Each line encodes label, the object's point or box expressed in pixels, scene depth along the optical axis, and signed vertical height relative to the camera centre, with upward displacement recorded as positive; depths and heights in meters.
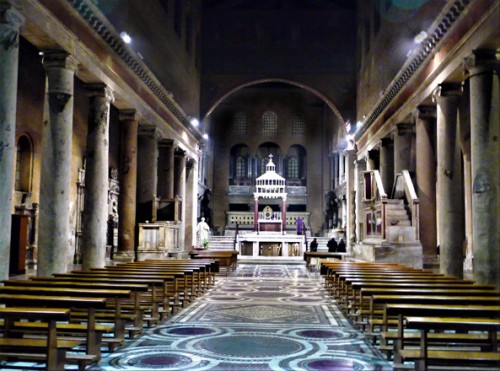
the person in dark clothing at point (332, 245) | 26.16 -0.32
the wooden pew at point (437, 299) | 6.39 -0.70
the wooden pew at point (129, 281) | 8.18 -0.66
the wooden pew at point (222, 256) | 20.69 -0.72
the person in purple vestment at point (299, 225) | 40.29 +0.99
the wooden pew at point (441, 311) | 5.57 -0.72
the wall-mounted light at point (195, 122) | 29.98 +6.42
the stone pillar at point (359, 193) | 28.58 +2.45
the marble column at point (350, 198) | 31.47 +2.32
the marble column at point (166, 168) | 26.16 +3.28
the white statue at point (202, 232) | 30.06 +0.30
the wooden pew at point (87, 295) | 6.12 -0.86
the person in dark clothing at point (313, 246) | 27.75 -0.39
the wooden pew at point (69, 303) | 5.80 -0.70
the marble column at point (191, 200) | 31.08 +2.14
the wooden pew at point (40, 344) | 4.95 -1.04
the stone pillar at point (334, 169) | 43.31 +5.50
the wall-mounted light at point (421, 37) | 16.05 +5.95
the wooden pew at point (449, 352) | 4.92 -1.10
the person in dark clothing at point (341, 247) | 26.33 -0.41
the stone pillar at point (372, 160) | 27.84 +3.95
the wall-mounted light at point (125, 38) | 16.84 +6.07
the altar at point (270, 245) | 32.28 -0.42
